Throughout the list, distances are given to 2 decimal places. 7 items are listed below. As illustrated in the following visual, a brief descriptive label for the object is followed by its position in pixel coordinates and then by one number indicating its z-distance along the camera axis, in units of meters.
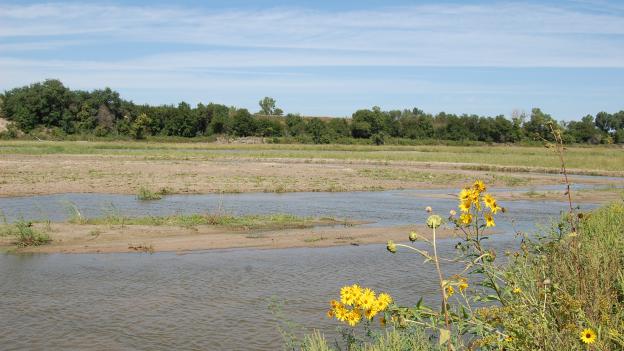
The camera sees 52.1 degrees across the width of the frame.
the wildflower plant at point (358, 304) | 3.77
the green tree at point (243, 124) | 98.62
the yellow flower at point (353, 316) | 3.83
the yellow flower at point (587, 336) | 3.01
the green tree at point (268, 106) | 168.62
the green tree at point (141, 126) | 87.25
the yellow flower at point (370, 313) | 3.74
